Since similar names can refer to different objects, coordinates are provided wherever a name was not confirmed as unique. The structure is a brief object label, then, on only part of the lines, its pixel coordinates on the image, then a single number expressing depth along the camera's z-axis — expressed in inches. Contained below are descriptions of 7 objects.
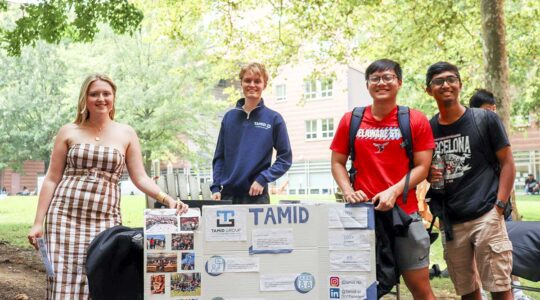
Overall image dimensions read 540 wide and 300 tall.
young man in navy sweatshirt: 167.6
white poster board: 123.5
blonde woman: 135.7
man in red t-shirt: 135.3
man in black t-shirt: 147.0
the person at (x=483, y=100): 196.1
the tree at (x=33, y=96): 1395.2
